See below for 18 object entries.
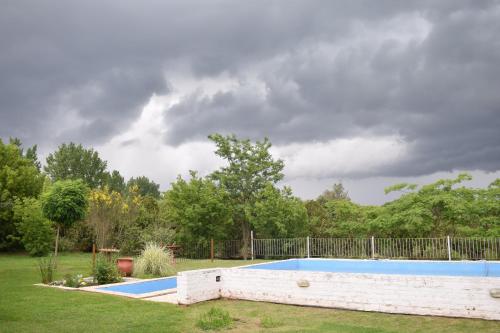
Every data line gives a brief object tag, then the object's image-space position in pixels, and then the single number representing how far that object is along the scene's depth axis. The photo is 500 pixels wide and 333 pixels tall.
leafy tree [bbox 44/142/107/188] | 50.03
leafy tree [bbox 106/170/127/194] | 56.88
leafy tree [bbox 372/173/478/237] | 18.31
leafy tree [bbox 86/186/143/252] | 20.36
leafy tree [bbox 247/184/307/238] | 20.03
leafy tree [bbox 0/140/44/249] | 23.83
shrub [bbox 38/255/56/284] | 12.01
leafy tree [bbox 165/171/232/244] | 20.22
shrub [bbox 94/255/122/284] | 12.07
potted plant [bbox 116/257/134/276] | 13.30
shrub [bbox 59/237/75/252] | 23.44
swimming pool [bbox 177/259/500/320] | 7.37
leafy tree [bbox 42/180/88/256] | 12.94
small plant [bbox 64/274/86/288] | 11.47
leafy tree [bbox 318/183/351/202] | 42.81
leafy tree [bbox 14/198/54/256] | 21.47
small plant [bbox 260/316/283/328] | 7.21
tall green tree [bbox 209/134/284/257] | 21.47
